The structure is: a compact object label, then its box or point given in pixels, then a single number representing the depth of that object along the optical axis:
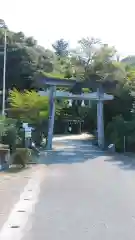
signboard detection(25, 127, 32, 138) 27.94
